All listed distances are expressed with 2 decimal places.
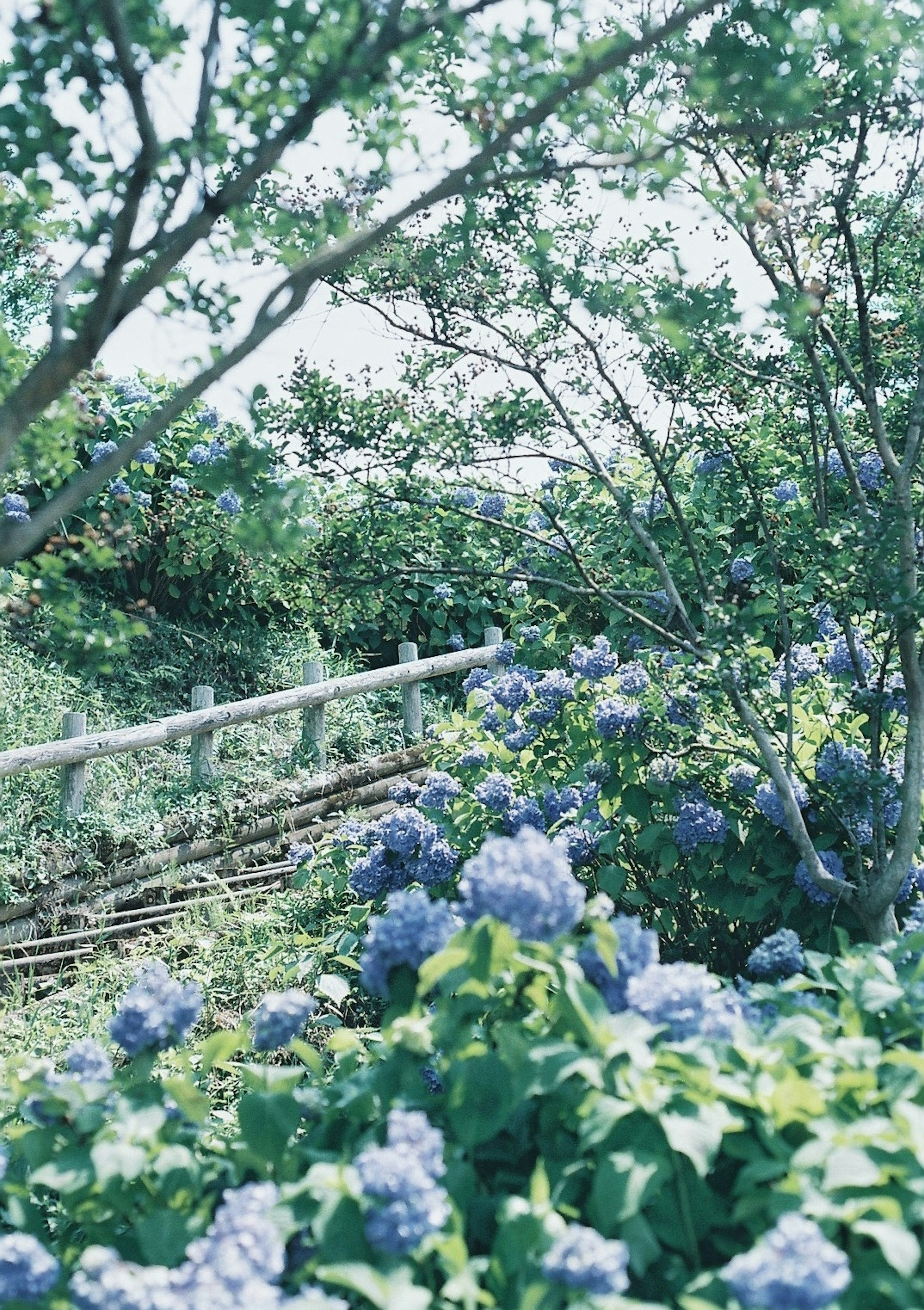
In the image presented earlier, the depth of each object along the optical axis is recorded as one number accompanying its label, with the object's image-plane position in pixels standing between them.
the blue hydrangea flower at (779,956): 2.49
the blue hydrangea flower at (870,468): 5.48
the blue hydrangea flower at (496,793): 3.99
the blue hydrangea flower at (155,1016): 2.24
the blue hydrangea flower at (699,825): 3.55
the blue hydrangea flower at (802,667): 3.97
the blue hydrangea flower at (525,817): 3.90
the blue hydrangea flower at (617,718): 3.75
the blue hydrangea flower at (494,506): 4.87
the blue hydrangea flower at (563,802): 3.91
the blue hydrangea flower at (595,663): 4.11
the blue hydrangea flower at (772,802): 3.47
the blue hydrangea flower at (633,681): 3.87
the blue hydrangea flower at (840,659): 3.80
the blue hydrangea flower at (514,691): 4.39
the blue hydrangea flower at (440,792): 4.26
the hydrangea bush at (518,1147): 1.60
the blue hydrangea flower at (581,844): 3.82
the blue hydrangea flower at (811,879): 3.39
